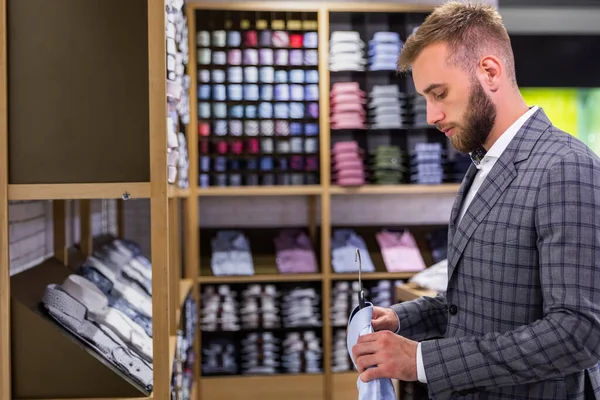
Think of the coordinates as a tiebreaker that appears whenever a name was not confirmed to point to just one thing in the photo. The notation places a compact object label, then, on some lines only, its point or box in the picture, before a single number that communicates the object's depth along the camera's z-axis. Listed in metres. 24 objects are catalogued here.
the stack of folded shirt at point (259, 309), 5.36
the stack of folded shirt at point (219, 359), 5.39
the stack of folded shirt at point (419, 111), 5.43
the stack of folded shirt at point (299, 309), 5.41
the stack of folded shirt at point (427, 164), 5.43
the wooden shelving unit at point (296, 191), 5.27
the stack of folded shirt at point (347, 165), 5.34
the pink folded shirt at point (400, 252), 5.43
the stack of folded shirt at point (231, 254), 5.29
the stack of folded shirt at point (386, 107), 5.45
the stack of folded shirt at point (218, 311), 5.32
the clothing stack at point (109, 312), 2.33
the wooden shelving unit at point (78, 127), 2.21
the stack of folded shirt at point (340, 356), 5.46
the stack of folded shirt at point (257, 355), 5.40
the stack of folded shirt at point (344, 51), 5.39
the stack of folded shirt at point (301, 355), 5.41
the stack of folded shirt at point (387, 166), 5.42
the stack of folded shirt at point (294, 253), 5.38
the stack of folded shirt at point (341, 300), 5.45
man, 1.43
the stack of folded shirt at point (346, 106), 5.39
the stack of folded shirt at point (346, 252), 5.39
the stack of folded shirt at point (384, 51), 5.43
